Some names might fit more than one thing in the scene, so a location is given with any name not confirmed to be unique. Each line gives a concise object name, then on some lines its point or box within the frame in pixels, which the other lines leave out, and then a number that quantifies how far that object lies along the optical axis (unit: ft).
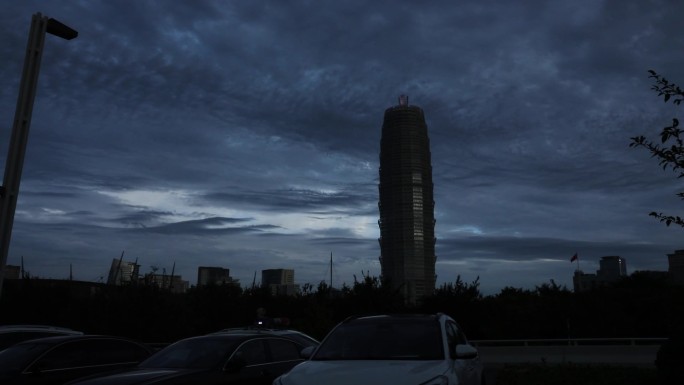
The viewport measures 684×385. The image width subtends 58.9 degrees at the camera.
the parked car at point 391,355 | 20.07
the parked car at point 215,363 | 25.73
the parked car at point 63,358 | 31.09
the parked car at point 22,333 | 39.88
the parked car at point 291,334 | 35.43
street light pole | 29.45
